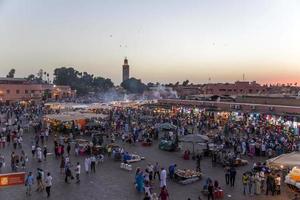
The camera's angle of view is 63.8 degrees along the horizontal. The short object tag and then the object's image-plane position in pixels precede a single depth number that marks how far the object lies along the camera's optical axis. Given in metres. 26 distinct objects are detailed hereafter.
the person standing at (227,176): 11.33
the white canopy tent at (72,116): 21.55
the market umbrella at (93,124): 22.23
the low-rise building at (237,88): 66.12
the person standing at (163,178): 10.83
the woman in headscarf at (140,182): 10.56
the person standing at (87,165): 12.65
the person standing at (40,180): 10.62
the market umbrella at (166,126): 20.26
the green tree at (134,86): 107.11
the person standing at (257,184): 10.47
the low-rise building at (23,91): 53.76
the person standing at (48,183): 10.15
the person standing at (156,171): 12.05
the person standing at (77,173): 11.63
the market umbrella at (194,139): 15.22
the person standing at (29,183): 10.24
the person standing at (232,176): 11.15
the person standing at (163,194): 9.35
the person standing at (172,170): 12.07
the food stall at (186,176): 11.59
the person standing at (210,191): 9.82
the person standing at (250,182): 10.54
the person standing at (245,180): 10.46
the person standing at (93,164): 12.98
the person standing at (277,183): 10.44
